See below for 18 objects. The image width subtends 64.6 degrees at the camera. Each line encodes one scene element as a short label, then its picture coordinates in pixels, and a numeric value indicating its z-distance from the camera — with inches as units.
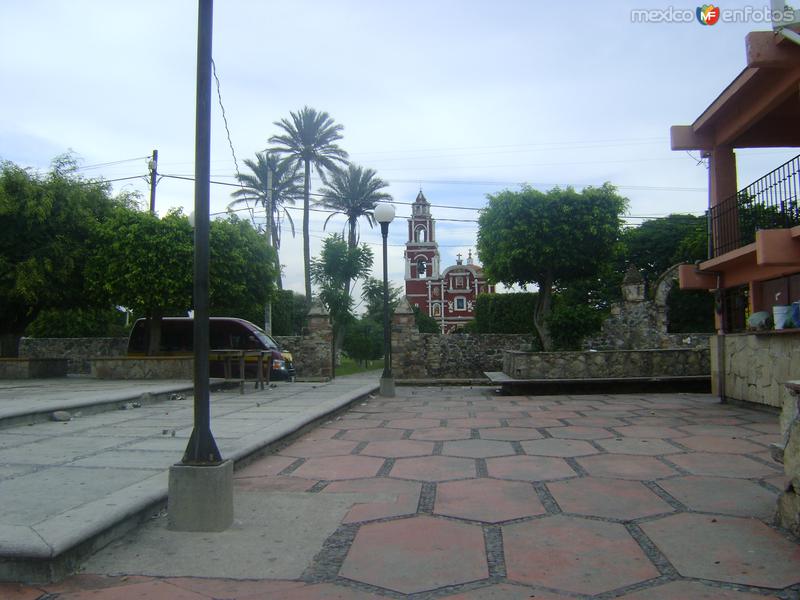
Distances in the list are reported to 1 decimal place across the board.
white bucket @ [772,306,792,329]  290.2
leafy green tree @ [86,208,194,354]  538.0
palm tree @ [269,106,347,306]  1342.3
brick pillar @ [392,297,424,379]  769.6
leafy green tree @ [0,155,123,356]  523.5
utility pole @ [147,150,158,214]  861.2
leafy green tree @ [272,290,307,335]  1202.7
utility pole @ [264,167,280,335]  876.6
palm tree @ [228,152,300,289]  1353.3
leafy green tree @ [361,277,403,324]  1405.0
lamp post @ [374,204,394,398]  445.4
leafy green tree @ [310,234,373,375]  1301.7
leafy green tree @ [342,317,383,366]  1104.8
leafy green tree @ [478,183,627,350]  639.1
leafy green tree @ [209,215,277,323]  570.9
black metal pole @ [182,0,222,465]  124.6
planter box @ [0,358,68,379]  561.0
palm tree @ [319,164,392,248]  1514.5
